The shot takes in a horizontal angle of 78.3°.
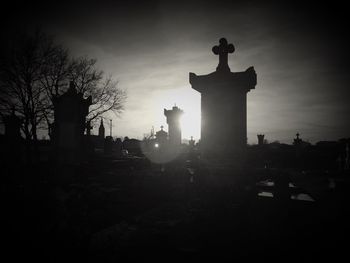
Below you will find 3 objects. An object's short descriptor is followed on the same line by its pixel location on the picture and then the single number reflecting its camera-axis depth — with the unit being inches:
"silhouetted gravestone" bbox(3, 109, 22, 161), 620.9
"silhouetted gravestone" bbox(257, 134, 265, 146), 902.8
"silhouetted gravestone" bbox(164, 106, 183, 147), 718.5
